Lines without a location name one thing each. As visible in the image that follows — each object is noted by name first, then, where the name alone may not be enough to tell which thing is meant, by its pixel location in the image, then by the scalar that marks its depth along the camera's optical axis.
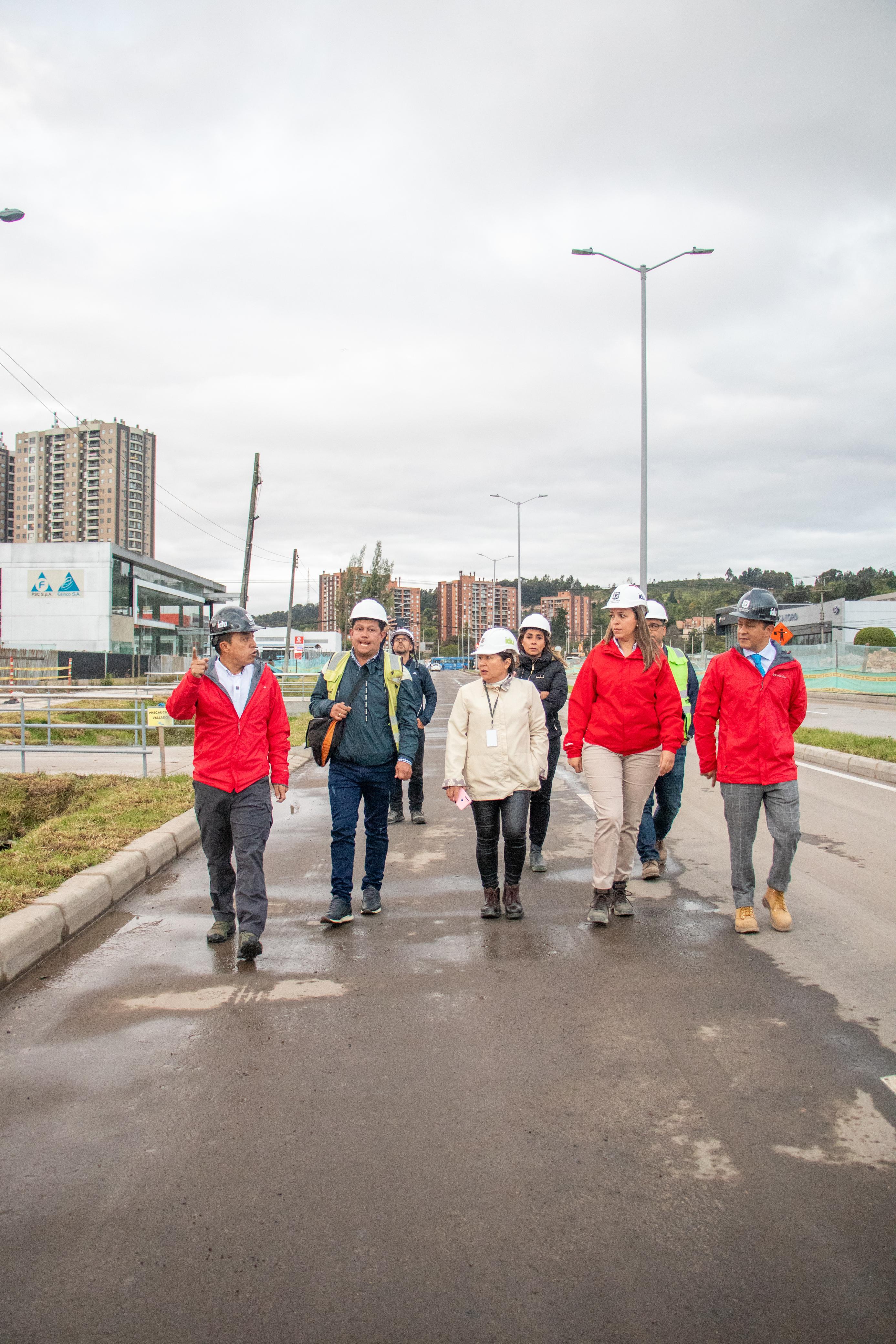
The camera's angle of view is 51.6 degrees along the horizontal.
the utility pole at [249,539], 28.14
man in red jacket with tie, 5.43
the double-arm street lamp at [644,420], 21.86
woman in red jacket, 5.67
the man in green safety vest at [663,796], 6.77
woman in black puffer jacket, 7.27
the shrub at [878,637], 56.44
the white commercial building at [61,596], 55.69
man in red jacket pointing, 5.11
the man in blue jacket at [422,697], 9.35
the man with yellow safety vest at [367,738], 5.75
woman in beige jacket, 5.76
